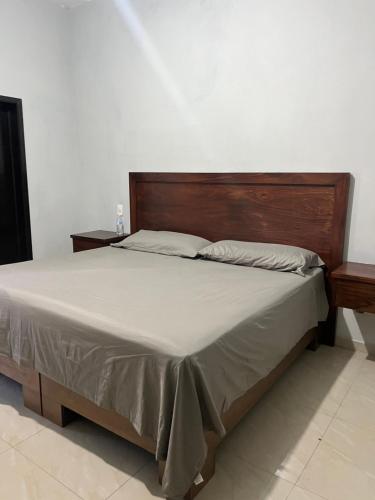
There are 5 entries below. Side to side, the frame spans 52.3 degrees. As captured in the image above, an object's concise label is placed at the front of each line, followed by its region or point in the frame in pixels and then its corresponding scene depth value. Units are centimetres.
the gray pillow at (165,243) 289
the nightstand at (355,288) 223
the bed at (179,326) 133
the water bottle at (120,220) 376
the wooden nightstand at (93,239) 347
